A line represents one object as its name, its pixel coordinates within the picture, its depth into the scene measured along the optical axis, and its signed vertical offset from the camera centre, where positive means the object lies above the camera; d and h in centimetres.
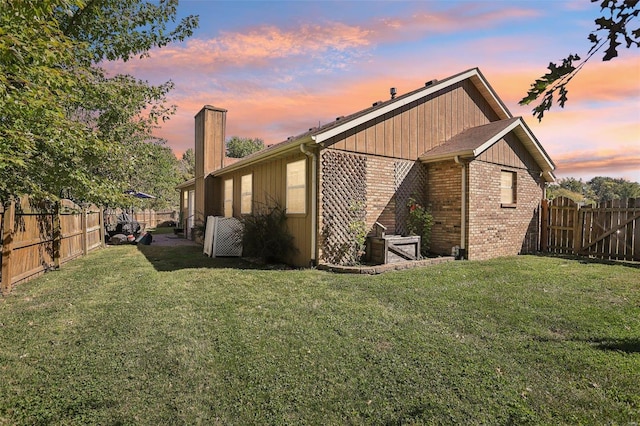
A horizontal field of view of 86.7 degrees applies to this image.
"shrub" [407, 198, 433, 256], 938 -44
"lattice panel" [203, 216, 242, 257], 1067 -102
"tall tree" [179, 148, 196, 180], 4745 +664
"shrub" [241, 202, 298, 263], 877 -82
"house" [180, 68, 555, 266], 806 +93
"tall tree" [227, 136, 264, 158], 4478 +803
